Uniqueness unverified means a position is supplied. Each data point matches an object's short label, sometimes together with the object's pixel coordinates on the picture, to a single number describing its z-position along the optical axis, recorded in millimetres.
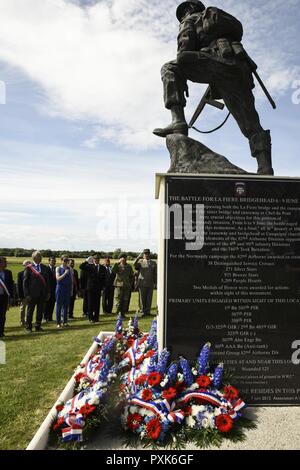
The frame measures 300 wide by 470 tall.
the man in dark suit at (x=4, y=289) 9094
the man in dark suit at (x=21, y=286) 10242
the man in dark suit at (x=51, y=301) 12070
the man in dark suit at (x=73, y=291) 12650
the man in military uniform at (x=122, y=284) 12047
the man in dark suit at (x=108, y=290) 13264
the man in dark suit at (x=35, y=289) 9547
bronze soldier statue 5113
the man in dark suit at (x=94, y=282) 10992
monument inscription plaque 4102
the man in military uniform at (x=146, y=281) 11828
